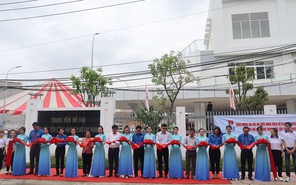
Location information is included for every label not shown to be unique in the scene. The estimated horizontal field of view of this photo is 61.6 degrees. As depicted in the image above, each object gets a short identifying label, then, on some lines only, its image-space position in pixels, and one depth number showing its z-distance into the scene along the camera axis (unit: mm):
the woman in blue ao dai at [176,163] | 6668
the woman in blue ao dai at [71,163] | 6871
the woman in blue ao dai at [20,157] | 7141
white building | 18344
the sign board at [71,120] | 9977
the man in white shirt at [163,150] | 6930
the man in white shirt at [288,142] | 6414
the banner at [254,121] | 9297
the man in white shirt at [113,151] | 7055
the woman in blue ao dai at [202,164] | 6434
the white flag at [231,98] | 10831
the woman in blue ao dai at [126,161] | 6875
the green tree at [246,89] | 11836
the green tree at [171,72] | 12258
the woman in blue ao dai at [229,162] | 6477
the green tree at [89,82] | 13269
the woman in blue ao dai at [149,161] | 6719
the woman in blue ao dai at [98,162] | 6929
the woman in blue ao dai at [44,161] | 7086
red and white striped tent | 13258
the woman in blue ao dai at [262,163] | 6280
